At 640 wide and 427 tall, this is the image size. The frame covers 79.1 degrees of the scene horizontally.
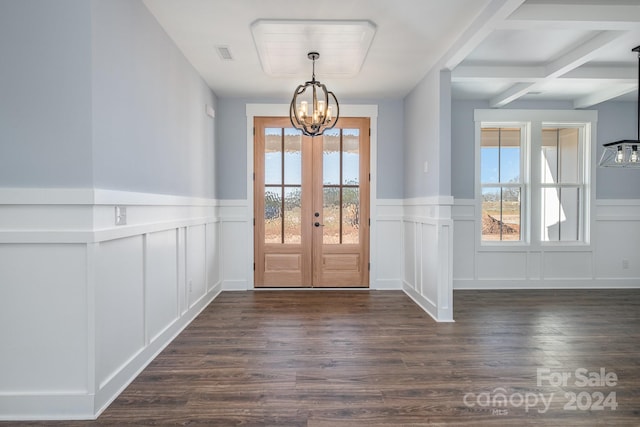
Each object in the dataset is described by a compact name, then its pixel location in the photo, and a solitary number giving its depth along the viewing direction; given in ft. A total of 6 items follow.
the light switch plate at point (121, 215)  7.40
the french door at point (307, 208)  17.03
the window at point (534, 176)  17.29
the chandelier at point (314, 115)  11.72
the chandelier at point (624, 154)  11.71
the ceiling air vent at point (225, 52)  11.48
